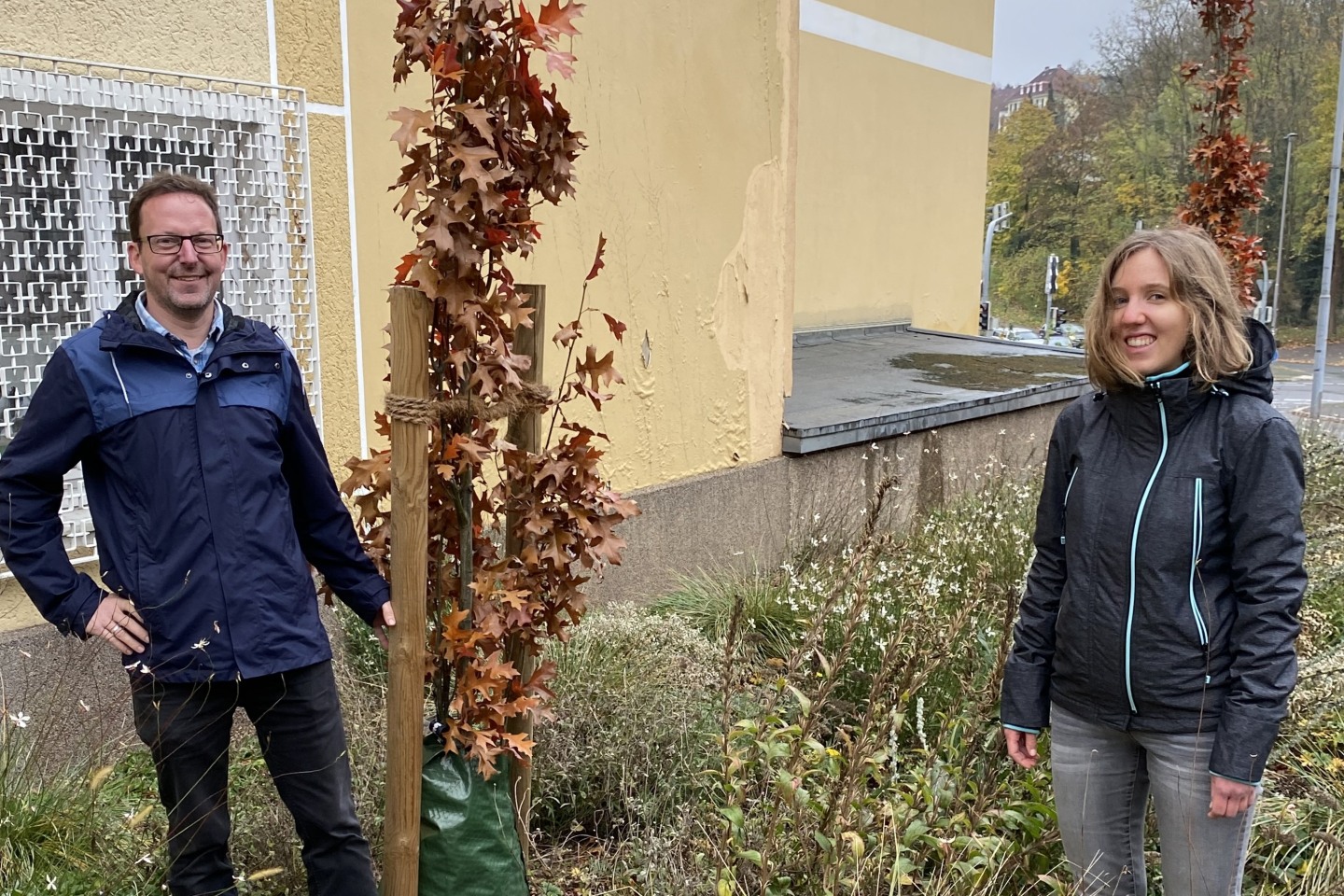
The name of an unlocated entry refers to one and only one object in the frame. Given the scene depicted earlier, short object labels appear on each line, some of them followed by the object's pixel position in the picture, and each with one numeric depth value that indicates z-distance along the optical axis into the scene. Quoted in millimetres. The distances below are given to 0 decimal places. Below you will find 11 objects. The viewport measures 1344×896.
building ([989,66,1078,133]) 56375
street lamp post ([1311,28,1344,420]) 19516
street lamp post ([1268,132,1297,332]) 40062
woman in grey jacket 2232
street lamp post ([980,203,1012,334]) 26872
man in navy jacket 2354
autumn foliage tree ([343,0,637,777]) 2322
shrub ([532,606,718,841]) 3471
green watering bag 2596
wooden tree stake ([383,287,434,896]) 2375
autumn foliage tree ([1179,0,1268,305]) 5734
